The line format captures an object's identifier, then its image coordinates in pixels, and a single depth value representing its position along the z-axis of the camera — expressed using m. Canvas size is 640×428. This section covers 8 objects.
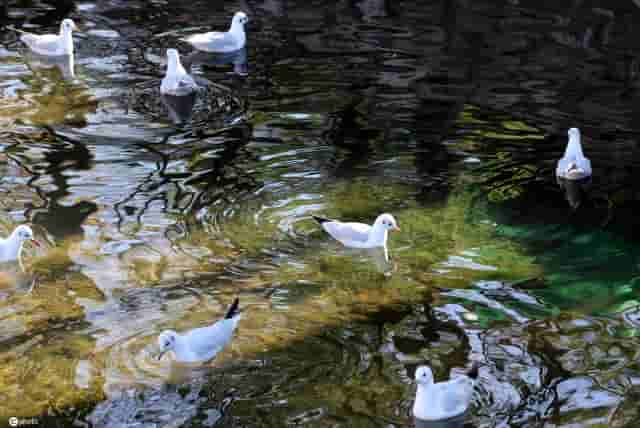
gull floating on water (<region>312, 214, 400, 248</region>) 15.16
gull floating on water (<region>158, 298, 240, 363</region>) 12.00
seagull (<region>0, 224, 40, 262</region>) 14.72
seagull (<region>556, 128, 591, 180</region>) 17.59
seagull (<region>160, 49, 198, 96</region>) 21.37
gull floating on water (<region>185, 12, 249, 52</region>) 24.37
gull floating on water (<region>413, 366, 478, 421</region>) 11.06
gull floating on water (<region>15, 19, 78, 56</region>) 23.75
